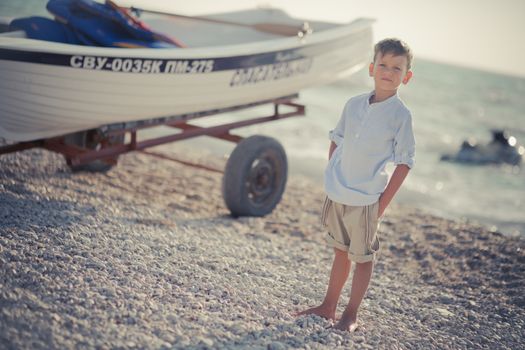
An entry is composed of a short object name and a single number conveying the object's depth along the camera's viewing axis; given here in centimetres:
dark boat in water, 1384
